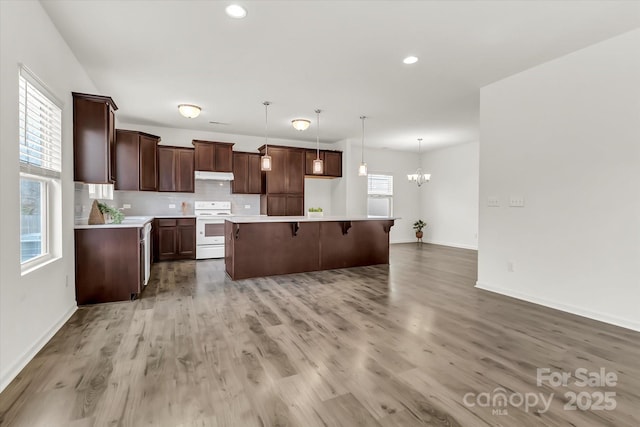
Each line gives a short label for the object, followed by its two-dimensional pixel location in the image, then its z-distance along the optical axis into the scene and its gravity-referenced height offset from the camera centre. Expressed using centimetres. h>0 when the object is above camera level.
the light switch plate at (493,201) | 404 +11
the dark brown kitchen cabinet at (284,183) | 712 +60
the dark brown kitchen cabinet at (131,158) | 552 +91
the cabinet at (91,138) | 334 +77
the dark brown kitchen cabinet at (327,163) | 760 +118
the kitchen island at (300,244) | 474 -61
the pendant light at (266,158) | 474 +78
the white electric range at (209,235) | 636 -57
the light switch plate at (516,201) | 376 +11
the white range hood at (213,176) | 652 +70
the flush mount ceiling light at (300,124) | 558 +156
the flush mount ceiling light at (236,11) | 254 +168
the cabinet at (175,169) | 632 +82
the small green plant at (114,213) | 389 -7
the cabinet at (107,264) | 344 -67
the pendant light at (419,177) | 816 +87
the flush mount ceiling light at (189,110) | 494 +160
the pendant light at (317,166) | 524 +73
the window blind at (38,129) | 229 +67
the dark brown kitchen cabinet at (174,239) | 614 -63
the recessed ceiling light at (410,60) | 340 +170
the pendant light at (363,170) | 556 +71
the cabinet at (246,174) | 696 +80
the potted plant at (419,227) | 922 -54
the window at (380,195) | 886 +42
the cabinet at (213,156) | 653 +114
